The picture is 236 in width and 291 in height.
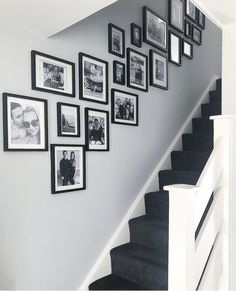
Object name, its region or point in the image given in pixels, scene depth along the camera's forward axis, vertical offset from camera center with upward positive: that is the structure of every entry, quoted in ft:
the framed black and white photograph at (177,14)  9.41 +4.58
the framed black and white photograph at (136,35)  7.82 +3.14
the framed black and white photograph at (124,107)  7.23 +0.95
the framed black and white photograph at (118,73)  7.24 +1.88
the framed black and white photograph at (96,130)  6.50 +0.30
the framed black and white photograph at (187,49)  10.13 +3.53
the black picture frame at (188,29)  10.31 +4.32
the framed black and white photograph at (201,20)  11.17 +5.08
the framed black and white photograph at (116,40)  7.13 +2.74
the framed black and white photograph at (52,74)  5.47 +1.46
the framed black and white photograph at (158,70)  8.46 +2.31
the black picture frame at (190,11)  10.50 +5.15
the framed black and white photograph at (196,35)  10.81 +4.31
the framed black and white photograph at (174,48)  9.39 +3.30
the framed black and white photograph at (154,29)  8.25 +3.58
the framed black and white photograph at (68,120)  5.90 +0.50
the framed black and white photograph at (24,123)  5.02 +0.38
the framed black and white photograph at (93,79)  6.38 +1.55
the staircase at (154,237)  6.37 -2.56
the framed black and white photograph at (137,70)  7.70 +2.10
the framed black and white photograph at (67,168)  5.83 -0.59
